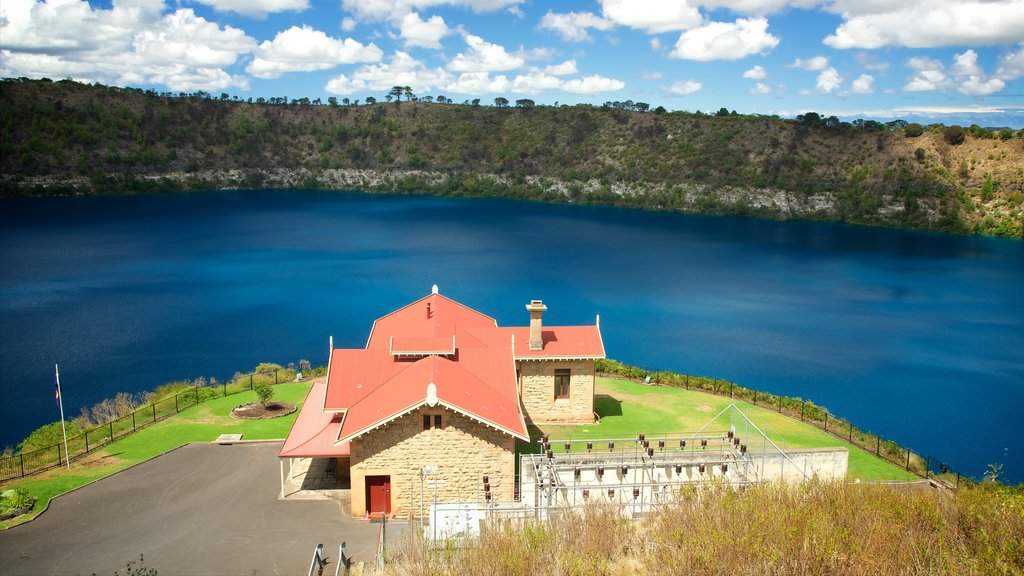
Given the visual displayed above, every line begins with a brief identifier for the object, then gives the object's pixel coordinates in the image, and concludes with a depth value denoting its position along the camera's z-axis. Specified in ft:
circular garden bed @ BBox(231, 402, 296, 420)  115.03
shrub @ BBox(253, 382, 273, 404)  117.70
